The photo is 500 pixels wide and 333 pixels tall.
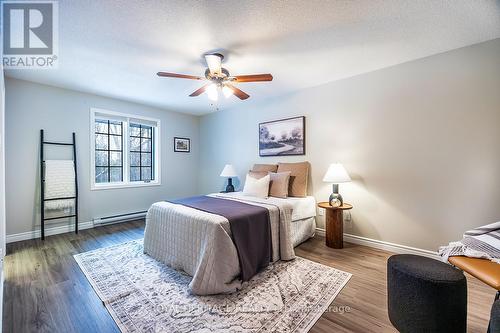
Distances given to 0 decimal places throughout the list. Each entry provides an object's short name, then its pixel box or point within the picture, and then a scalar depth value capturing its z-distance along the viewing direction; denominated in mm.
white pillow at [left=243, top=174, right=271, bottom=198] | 3241
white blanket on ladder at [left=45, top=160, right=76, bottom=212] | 3307
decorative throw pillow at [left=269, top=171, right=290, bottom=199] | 3268
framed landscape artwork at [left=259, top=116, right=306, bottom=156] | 3574
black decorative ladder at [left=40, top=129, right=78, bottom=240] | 3213
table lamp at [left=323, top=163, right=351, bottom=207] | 2783
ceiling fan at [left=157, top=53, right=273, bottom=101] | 2225
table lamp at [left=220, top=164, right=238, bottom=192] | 4230
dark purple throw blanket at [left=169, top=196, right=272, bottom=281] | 2033
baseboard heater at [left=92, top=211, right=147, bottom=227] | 3826
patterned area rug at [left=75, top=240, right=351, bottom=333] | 1516
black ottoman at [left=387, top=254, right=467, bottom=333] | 1230
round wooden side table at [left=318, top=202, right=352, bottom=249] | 2811
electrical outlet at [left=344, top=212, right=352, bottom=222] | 3098
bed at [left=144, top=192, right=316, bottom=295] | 1873
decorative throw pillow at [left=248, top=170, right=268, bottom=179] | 3564
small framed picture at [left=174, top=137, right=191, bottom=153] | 5000
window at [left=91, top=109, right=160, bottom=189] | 3968
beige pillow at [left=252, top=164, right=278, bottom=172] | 3787
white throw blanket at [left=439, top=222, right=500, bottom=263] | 1497
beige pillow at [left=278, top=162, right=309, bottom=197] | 3338
